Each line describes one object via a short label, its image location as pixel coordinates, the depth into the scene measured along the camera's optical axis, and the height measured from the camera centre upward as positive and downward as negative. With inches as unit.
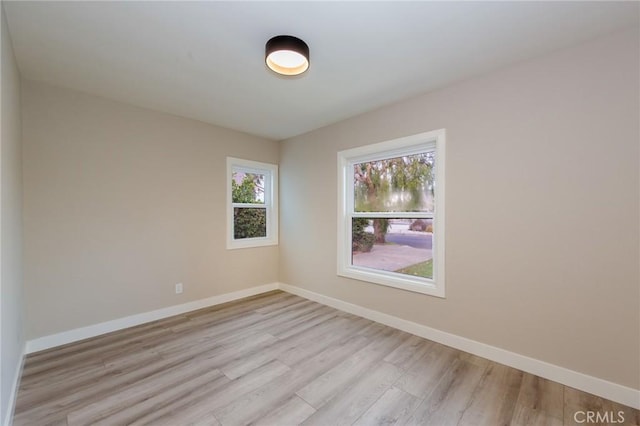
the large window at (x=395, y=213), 107.6 -1.4
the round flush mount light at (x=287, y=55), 72.7 +43.7
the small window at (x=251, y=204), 155.2 +4.2
